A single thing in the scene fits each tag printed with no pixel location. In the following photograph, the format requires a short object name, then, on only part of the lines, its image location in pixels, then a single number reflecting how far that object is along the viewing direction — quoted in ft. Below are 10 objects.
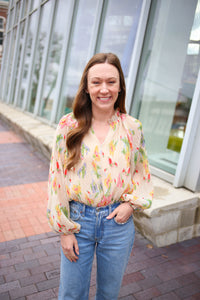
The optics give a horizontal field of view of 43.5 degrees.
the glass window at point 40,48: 28.32
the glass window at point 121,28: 15.93
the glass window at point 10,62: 43.59
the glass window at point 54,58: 24.61
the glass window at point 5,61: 48.25
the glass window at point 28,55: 33.12
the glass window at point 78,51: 20.80
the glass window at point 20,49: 38.27
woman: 4.72
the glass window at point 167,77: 13.02
